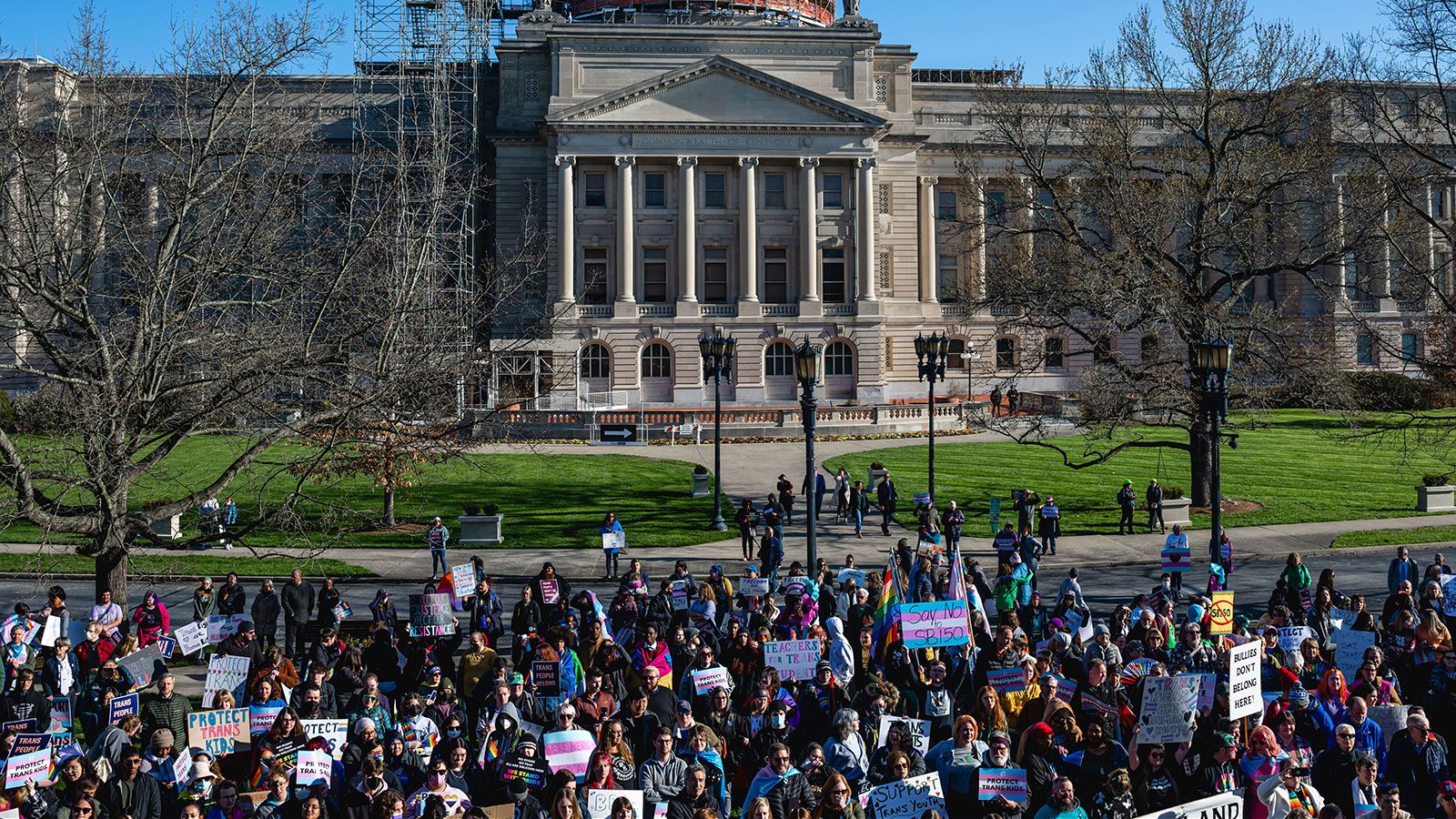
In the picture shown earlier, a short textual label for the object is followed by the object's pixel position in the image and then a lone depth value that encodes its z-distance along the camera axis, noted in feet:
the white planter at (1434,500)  121.80
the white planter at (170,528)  103.30
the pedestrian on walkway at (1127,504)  111.55
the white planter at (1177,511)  113.29
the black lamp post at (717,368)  114.62
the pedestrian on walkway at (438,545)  91.04
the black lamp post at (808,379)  85.82
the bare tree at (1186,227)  109.81
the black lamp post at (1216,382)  70.69
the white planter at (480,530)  107.76
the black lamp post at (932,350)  120.78
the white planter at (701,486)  130.62
